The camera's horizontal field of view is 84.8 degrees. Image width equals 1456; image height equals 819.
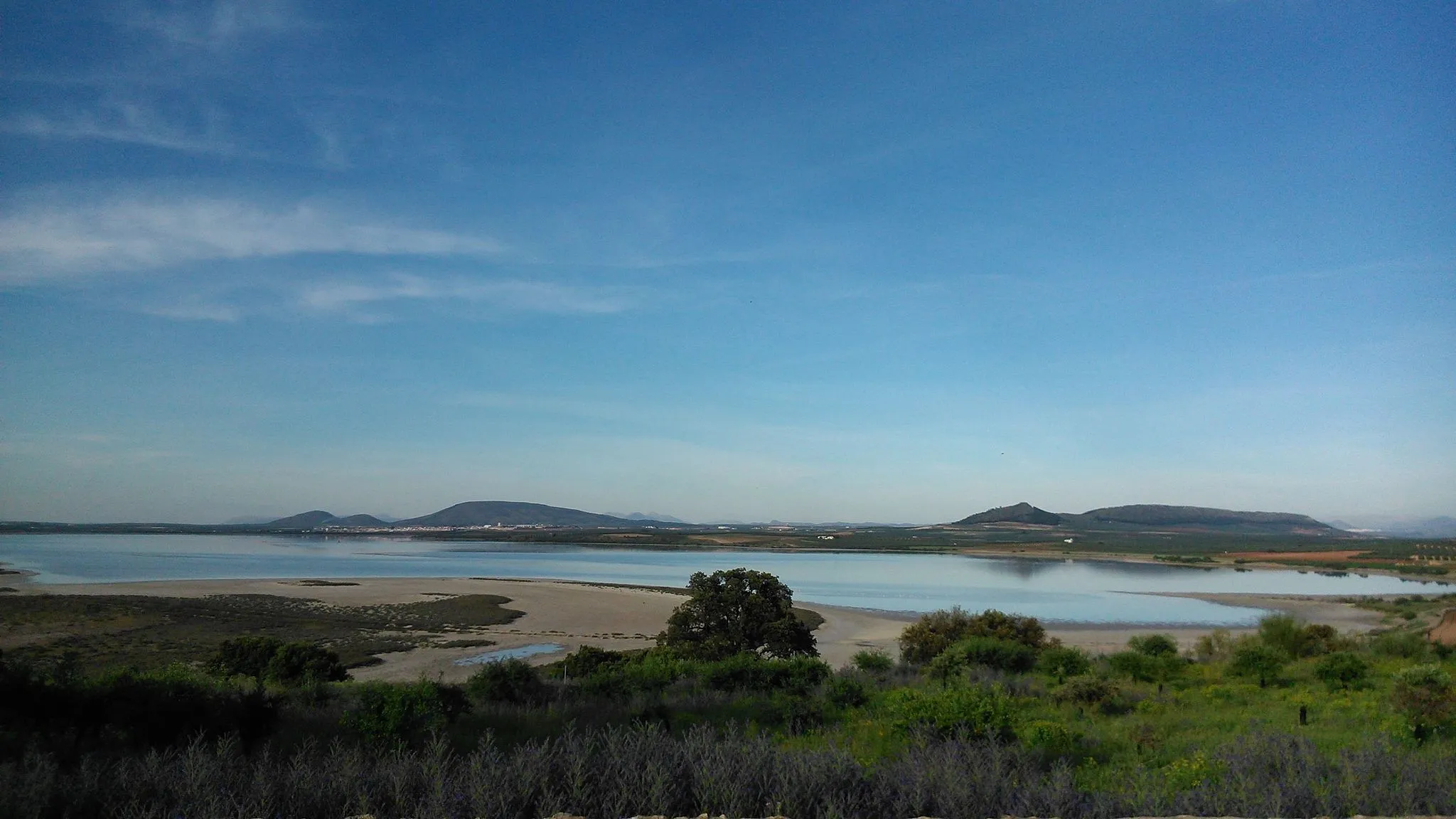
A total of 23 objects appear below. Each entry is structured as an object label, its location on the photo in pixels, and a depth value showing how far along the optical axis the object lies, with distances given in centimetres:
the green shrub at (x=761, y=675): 1408
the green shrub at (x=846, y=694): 1213
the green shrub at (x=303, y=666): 1816
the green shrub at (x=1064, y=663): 1659
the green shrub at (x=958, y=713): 821
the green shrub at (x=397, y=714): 752
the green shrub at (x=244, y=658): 1911
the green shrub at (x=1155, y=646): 1952
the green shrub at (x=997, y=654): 1839
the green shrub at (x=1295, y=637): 2062
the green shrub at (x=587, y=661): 1741
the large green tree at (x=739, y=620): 2164
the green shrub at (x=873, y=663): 1786
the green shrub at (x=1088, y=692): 1277
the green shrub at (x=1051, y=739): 837
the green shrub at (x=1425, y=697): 927
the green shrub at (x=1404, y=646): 1828
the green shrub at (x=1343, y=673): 1434
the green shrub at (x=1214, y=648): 2228
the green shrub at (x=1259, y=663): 1562
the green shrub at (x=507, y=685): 1237
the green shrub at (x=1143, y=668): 1600
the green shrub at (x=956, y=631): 2180
